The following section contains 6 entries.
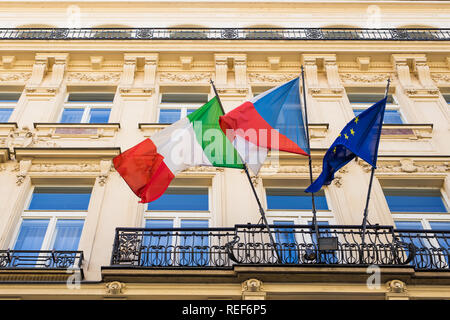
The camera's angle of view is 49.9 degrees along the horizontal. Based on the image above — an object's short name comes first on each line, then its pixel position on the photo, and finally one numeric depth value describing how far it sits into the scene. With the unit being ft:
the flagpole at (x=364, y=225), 27.51
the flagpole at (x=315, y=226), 27.46
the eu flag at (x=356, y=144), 29.35
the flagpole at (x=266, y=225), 26.35
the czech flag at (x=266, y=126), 29.37
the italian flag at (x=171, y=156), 29.14
